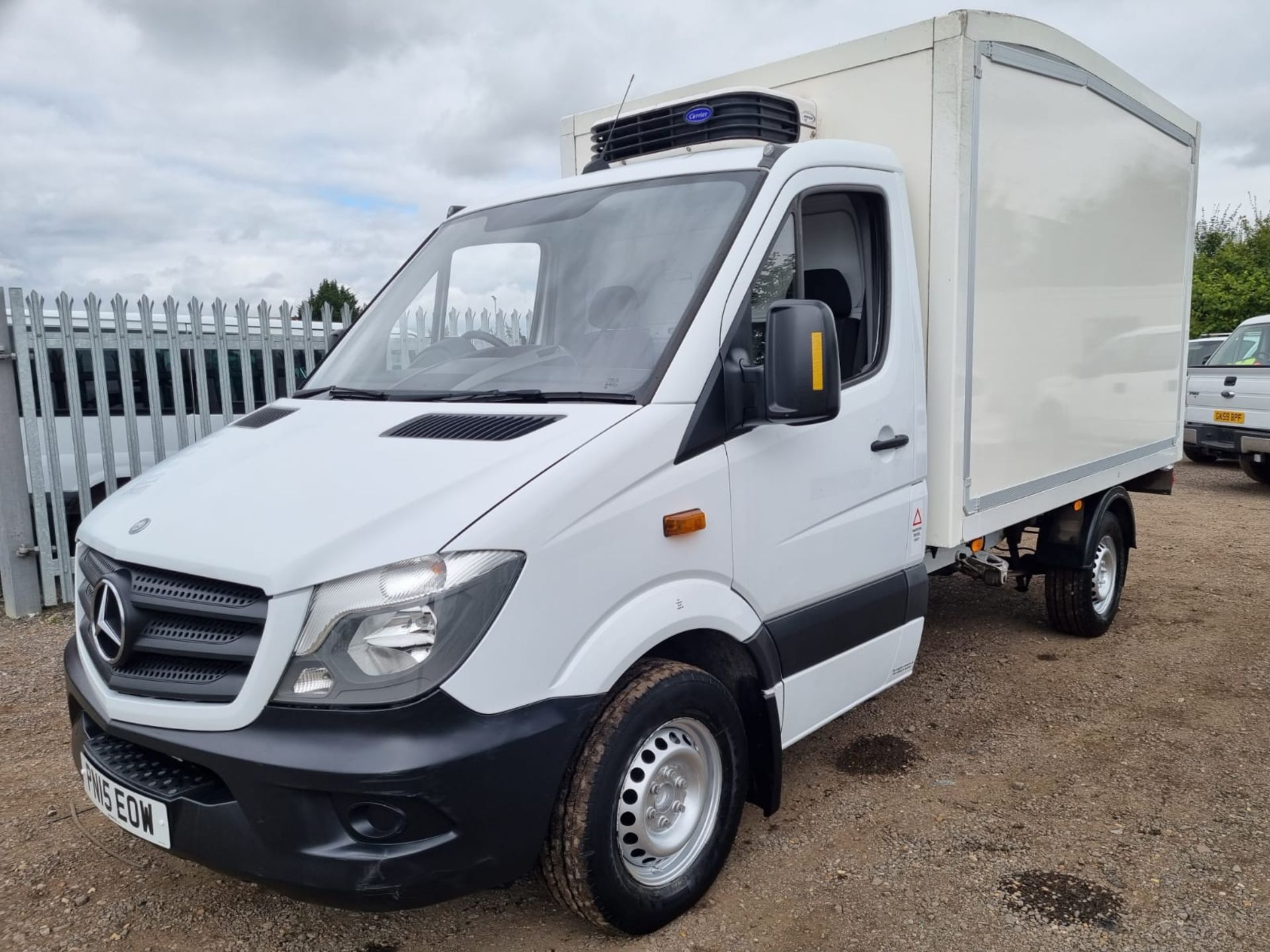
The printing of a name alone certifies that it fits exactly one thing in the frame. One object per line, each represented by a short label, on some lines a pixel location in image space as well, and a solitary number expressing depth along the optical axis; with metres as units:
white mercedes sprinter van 2.40
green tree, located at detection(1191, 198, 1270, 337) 21.11
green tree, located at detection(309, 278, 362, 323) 39.68
